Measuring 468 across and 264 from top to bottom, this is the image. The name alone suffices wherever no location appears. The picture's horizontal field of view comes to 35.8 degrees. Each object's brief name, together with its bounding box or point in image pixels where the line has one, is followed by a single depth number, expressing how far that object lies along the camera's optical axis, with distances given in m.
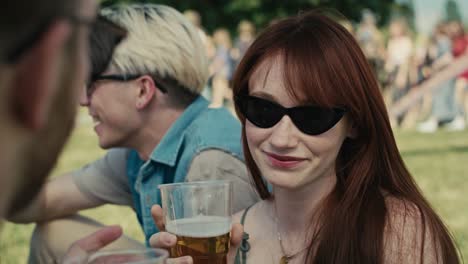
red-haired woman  2.31
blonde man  3.15
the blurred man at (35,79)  0.82
